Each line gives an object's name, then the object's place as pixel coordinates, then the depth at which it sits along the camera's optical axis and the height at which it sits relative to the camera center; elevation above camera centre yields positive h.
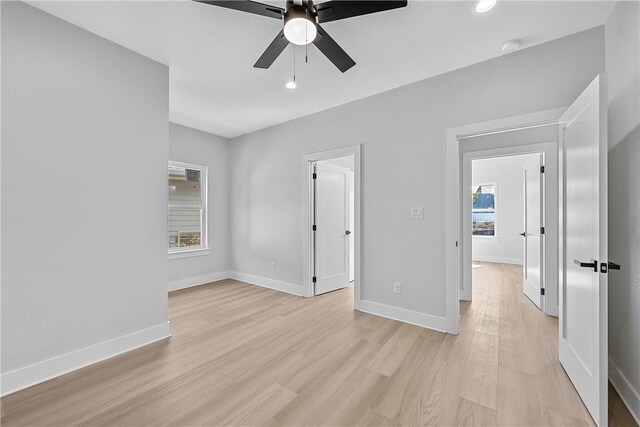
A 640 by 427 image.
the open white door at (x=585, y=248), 1.49 -0.23
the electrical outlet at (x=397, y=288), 3.14 -0.88
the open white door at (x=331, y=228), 4.17 -0.25
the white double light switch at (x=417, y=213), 2.99 -0.01
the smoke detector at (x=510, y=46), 2.30 +1.45
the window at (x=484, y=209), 7.39 +0.08
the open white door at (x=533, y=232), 3.57 -0.29
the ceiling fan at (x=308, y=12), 1.51 +1.17
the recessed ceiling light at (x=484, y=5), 1.87 +1.47
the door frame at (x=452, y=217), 2.74 -0.05
